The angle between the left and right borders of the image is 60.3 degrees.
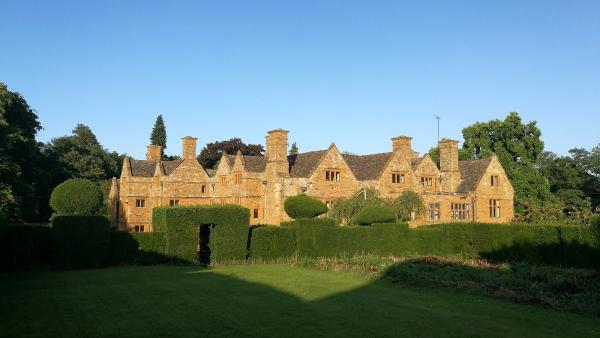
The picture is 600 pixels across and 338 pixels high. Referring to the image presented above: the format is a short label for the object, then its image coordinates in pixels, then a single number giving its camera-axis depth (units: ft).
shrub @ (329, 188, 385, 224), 109.40
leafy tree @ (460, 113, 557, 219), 156.04
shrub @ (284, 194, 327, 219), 90.53
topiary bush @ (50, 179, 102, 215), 79.61
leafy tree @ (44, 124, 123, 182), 186.29
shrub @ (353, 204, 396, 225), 94.43
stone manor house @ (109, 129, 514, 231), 113.09
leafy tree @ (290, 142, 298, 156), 240.90
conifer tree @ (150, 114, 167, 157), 240.32
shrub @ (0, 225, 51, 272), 68.28
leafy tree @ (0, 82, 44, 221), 107.04
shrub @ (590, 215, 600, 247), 70.49
